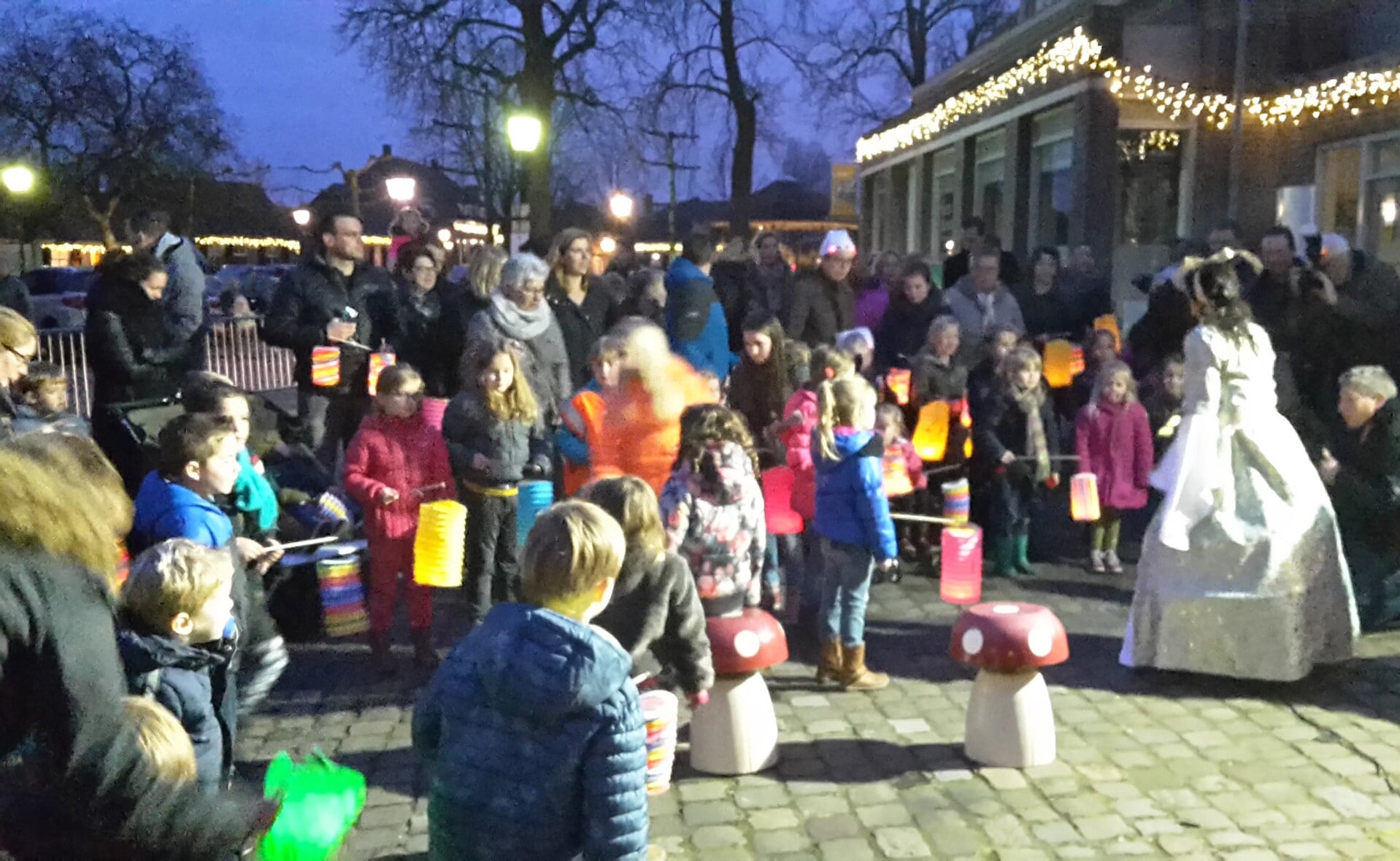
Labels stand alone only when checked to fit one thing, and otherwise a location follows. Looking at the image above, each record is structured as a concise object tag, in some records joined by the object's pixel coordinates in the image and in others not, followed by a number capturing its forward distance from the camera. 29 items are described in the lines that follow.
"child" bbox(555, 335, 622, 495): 6.09
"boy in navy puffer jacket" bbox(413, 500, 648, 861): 2.78
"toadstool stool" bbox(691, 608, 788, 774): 4.90
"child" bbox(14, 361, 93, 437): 5.69
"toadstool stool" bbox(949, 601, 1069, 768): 4.92
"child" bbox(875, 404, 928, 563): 7.75
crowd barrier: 15.63
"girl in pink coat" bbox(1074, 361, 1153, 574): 8.27
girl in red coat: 6.17
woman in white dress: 5.87
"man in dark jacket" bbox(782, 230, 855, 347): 9.23
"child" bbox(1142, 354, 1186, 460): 8.50
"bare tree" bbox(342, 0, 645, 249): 25.05
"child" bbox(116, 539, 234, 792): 3.19
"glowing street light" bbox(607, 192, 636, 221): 33.91
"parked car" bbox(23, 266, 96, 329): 24.47
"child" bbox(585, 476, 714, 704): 4.36
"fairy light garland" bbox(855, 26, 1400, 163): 14.31
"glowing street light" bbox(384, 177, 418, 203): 24.48
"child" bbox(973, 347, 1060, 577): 8.19
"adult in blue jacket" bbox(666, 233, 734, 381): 8.02
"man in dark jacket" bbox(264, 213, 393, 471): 7.62
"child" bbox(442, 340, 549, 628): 6.18
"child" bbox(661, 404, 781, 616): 5.33
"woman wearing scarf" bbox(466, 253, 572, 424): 6.99
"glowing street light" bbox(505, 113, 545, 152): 17.03
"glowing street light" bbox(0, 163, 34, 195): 30.30
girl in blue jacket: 5.79
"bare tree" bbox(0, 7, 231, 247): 42.06
